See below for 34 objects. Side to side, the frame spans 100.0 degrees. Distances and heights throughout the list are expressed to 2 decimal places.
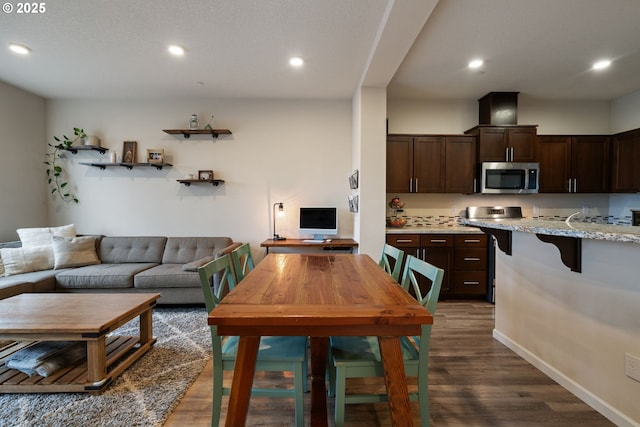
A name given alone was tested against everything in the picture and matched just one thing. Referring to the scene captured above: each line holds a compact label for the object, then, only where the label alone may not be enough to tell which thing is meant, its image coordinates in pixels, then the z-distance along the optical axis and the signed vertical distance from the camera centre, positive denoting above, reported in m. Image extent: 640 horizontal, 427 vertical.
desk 3.39 -0.45
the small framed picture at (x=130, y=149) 3.81 +0.85
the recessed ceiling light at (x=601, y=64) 2.88 +1.59
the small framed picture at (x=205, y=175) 3.84 +0.48
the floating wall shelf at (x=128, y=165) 3.73 +0.62
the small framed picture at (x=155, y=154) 3.80 +0.78
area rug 1.53 -1.19
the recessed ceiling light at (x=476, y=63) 2.85 +1.58
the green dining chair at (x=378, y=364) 1.25 -0.74
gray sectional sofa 2.85 -0.72
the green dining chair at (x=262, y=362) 1.29 -0.75
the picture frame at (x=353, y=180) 3.48 +0.39
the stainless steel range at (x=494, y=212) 3.88 -0.04
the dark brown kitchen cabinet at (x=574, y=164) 3.72 +0.64
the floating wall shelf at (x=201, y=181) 3.76 +0.39
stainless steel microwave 3.61 +0.43
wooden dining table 1.01 -0.40
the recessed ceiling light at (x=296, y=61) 2.78 +1.56
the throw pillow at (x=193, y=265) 3.05 -0.65
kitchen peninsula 1.44 -0.65
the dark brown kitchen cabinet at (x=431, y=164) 3.64 +0.62
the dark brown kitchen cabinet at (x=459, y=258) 3.43 -0.63
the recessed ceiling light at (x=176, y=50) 2.56 +1.55
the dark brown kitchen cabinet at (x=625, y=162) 3.47 +0.63
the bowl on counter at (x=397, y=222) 3.73 -0.18
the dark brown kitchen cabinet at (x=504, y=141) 3.62 +0.92
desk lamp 3.83 -0.05
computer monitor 3.69 -0.15
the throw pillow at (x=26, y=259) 2.90 -0.57
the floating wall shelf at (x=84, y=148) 3.72 +0.85
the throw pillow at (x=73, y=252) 3.15 -0.52
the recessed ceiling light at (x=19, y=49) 2.55 +1.55
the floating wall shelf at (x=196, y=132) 3.75 +1.09
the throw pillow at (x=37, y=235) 3.25 -0.33
